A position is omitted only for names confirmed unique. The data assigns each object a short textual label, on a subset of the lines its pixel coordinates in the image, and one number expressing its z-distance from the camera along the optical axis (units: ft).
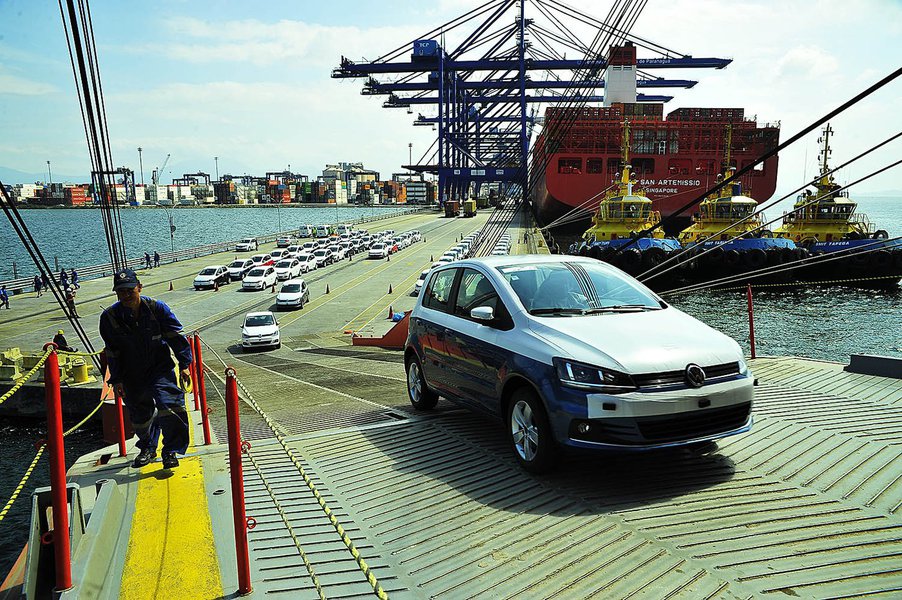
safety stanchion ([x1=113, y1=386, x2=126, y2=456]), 19.67
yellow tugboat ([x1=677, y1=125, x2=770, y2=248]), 156.46
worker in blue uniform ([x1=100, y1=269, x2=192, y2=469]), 17.78
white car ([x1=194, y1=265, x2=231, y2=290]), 143.84
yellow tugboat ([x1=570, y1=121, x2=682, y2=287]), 141.08
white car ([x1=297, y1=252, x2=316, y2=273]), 178.01
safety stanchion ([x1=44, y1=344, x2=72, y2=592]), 10.66
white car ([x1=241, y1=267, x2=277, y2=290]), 143.64
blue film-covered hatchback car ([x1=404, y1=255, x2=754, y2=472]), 15.81
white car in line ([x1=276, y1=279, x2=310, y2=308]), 118.93
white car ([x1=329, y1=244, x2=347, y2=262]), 207.39
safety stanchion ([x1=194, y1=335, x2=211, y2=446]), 21.77
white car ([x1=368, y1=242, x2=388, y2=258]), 206.49
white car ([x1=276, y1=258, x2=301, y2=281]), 157.99
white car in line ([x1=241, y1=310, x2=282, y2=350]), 82.43
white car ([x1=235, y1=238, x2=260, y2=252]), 226.79
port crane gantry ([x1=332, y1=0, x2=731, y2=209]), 263.29
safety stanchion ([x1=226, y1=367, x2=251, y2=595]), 11.64
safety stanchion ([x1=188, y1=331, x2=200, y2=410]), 25.20
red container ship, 231.91
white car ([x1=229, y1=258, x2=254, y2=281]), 157.99
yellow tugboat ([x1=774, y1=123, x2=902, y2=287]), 143.33
